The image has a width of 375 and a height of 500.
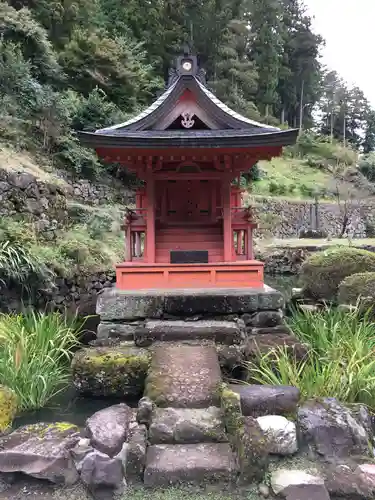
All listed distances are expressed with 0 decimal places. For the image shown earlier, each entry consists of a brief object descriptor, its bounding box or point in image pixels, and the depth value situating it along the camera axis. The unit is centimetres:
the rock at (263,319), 579
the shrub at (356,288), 765
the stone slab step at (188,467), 289
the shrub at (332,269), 958
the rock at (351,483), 278
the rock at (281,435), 322
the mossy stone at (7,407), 364
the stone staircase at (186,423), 291
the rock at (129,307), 568
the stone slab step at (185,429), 330
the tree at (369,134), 4606
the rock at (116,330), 552
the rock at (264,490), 280
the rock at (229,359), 472
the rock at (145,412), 346
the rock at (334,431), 323
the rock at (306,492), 272
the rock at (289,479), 280
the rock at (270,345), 496
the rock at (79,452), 295
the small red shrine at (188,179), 580
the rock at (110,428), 302
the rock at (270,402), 364
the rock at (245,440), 291
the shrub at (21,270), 814
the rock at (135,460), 296
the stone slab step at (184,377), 375
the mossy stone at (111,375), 450
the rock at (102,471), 285
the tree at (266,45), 3325
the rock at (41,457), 289
